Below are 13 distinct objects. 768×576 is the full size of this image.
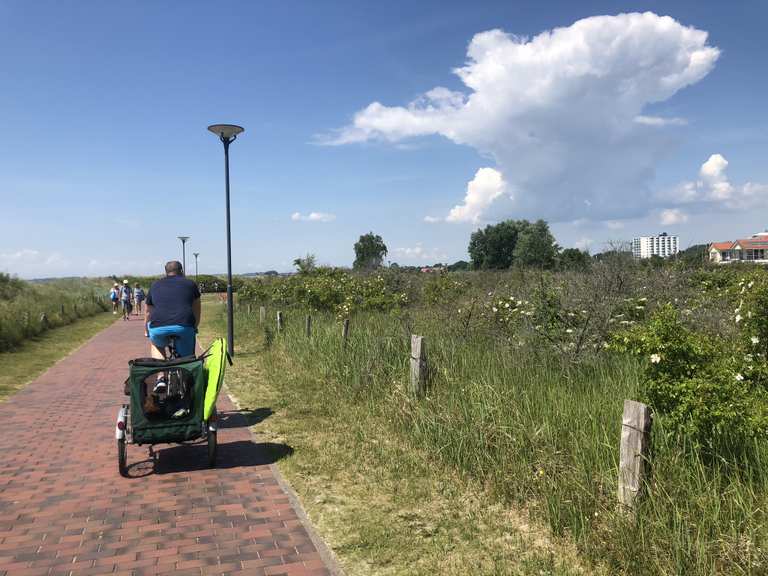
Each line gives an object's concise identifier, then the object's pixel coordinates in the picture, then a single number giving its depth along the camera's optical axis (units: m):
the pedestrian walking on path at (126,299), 26.73
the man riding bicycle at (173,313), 6.41
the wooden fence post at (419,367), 6.64
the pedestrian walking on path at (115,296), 30.81
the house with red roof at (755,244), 84.19
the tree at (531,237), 65.88
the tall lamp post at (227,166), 12.52
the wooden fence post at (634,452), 3.54
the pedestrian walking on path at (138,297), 30.06
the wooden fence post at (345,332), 9.98
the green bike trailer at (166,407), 5.30
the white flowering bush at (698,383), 3.60
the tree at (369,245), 91.06
